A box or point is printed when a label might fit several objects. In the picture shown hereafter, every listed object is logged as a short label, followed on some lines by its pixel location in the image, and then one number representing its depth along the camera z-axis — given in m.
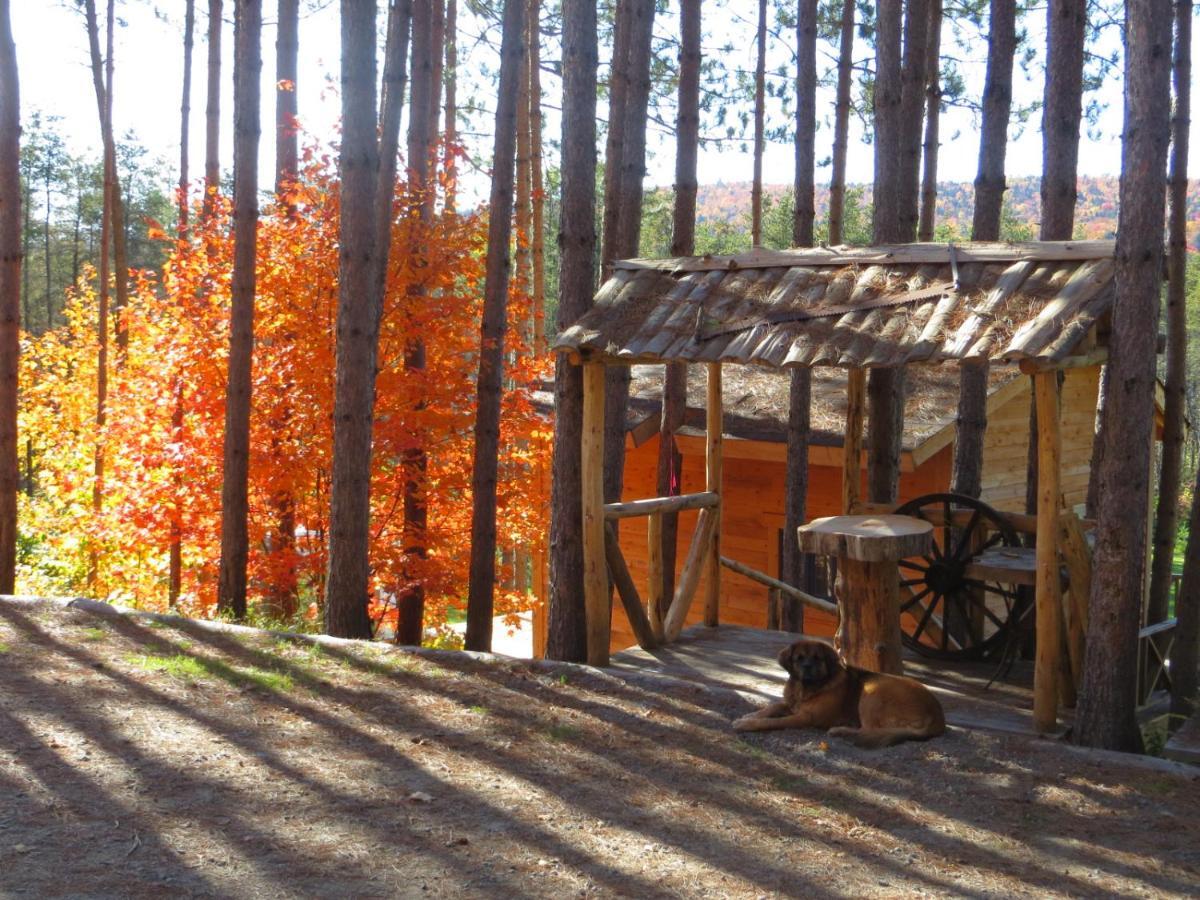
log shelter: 6.76
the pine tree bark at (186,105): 19.69
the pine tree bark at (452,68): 22.09
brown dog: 6.70
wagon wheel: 8.89
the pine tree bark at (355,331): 9.55
